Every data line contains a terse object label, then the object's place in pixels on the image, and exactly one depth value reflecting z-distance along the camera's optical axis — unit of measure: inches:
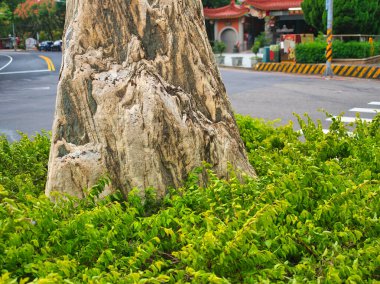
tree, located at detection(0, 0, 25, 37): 2534.4
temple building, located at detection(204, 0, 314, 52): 1305.4
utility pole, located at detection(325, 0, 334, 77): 789.2
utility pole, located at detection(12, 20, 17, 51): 2688.2
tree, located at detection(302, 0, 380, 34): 889.5
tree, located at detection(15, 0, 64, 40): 2491.4
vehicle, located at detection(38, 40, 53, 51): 2271.2
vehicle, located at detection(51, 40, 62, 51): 2190.0
